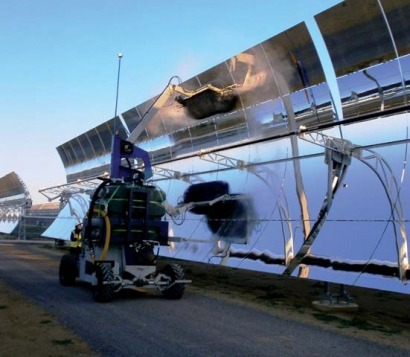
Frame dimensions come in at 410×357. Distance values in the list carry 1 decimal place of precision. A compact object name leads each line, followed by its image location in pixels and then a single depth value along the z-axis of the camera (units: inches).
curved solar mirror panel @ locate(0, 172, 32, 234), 1913.1
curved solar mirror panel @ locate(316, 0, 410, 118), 478.9
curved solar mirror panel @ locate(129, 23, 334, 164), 577.0
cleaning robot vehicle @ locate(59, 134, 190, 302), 474.3
